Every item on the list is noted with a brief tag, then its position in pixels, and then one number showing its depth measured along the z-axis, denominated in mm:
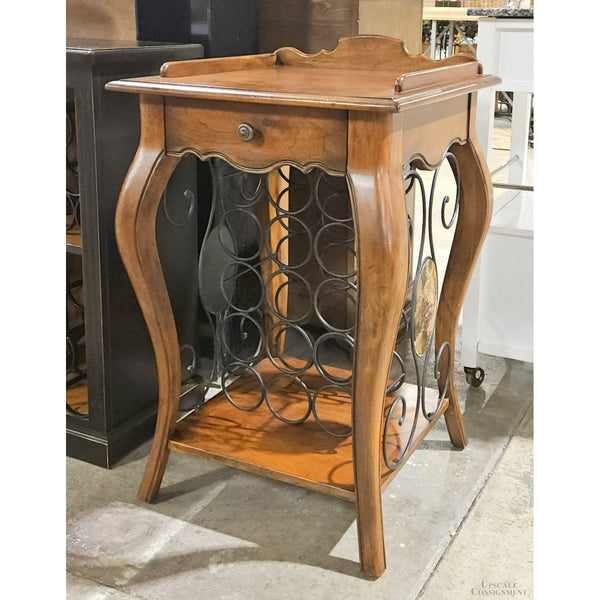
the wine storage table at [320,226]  1342
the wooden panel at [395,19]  2119
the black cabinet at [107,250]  1724
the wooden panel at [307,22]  2064
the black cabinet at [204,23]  2049
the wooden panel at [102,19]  2252
